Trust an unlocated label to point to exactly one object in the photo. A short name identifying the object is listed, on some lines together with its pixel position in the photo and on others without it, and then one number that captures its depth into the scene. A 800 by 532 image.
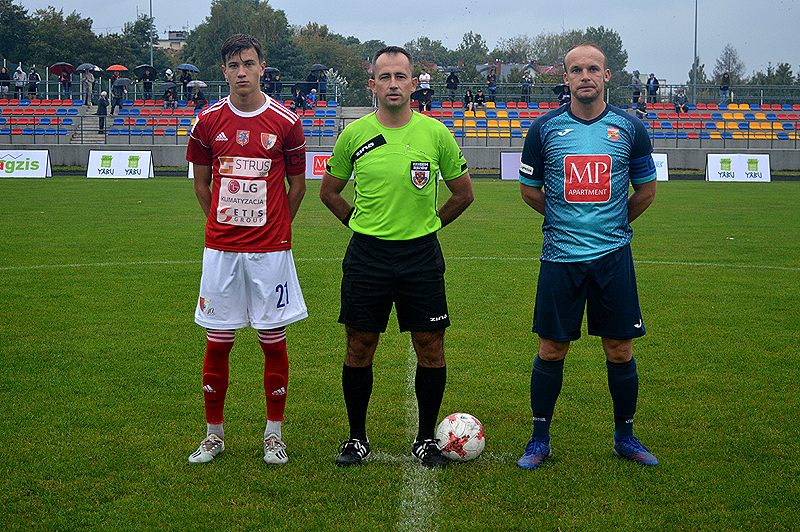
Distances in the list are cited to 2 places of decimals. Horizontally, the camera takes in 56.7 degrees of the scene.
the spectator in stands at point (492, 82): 39.52
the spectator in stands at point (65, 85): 38.81
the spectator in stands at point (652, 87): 36.59
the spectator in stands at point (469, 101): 37.56
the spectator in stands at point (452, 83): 37.22
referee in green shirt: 4.04
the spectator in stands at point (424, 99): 32.80
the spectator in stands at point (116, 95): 37.31
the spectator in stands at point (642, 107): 35.21
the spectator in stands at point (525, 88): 38.28
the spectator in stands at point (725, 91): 40.11
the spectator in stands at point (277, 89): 35.41
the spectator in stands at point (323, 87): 38.51
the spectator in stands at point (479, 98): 37.31
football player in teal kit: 4.07
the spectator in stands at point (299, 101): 35.29
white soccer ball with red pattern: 4.24
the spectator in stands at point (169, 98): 37.16
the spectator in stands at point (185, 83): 38.81
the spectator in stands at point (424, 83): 32.24
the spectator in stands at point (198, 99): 34.95
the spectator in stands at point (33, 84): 38.76
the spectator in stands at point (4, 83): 38.72
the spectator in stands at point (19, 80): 38.62
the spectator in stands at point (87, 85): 39.62
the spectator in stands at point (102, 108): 33.50
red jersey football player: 4.15
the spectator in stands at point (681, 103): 37.59
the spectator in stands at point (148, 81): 38.62
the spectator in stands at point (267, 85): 35.16
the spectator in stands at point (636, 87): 36.75
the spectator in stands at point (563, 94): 33.67
